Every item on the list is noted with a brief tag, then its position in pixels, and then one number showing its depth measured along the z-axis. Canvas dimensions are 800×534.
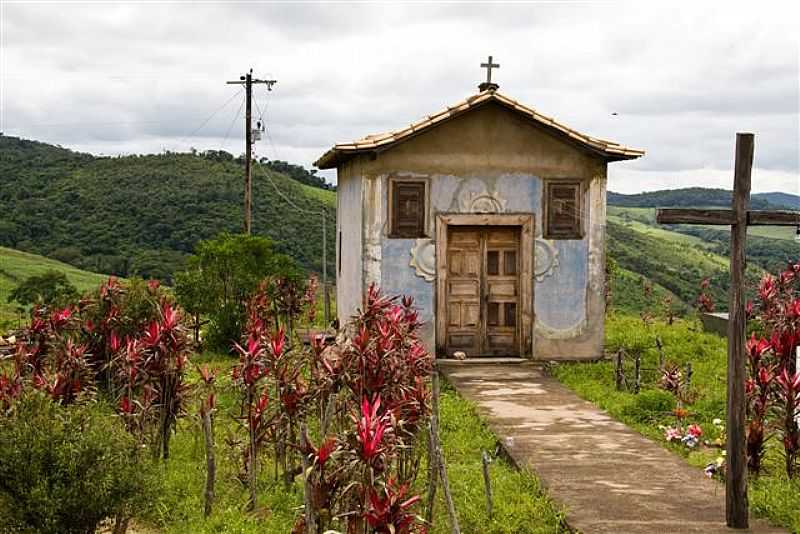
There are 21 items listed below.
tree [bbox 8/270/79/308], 19.16
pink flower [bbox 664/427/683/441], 9.76
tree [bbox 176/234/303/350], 16.73
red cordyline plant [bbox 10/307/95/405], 8.62
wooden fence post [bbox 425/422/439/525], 6.85
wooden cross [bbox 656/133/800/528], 7.00
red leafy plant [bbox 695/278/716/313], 20.05
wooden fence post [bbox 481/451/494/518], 7.31
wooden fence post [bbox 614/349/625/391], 13.03
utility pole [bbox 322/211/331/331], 19.79
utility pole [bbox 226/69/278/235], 25.02
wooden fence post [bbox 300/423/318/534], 5.66
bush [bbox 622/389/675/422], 11.41
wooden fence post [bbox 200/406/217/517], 7.57
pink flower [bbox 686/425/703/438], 9.52
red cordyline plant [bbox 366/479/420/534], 5.19
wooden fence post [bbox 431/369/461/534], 5.81
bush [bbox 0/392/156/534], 6.59
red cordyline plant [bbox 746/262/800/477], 8.09
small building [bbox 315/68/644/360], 14.50
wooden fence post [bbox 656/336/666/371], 14.01
